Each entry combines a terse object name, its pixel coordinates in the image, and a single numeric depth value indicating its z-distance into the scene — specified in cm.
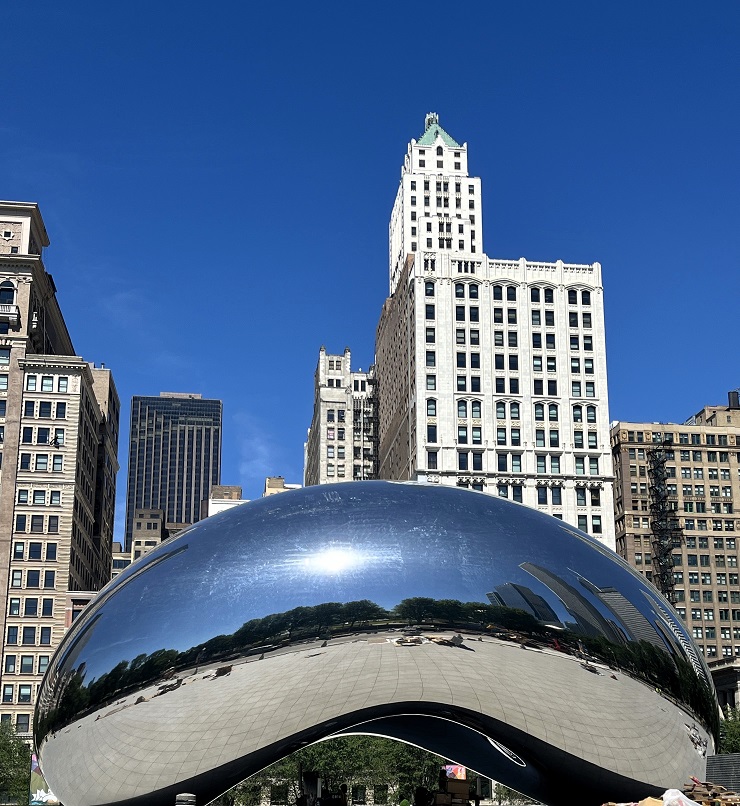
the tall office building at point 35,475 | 9038
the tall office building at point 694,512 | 12156
